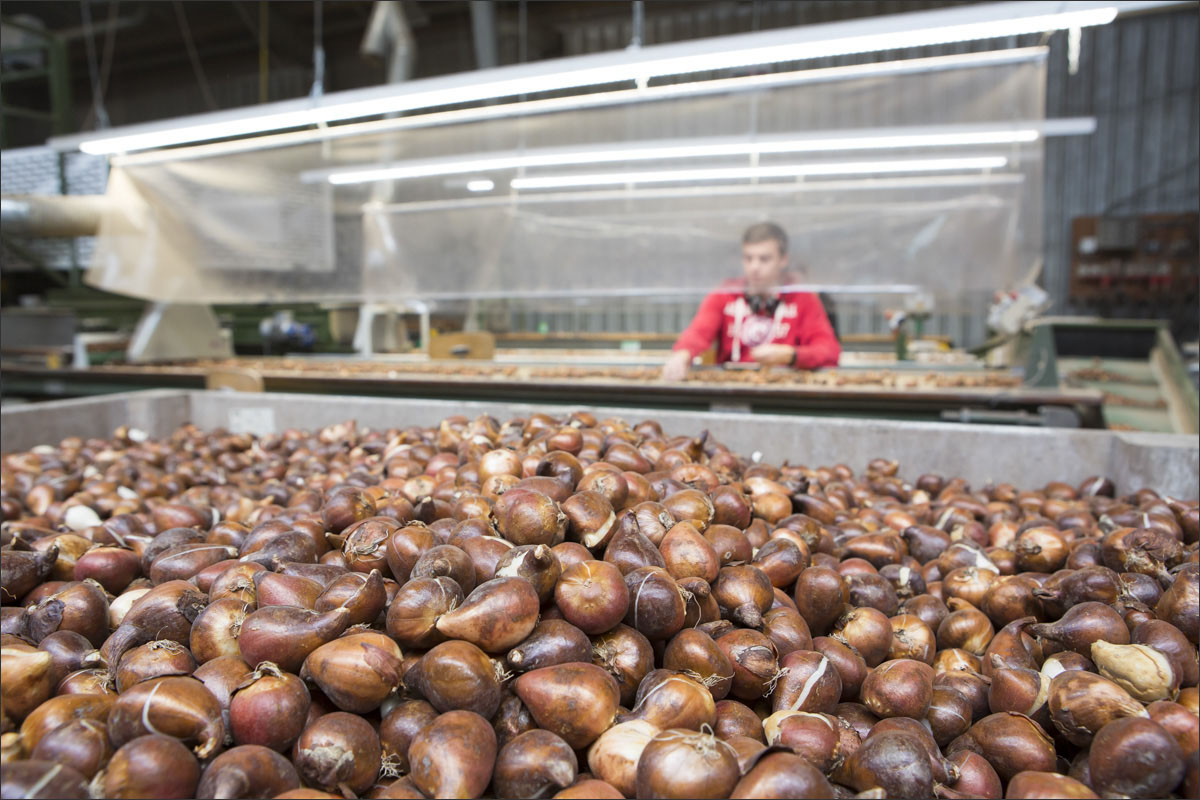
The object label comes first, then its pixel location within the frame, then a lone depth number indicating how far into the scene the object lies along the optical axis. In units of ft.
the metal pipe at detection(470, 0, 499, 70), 24.68
